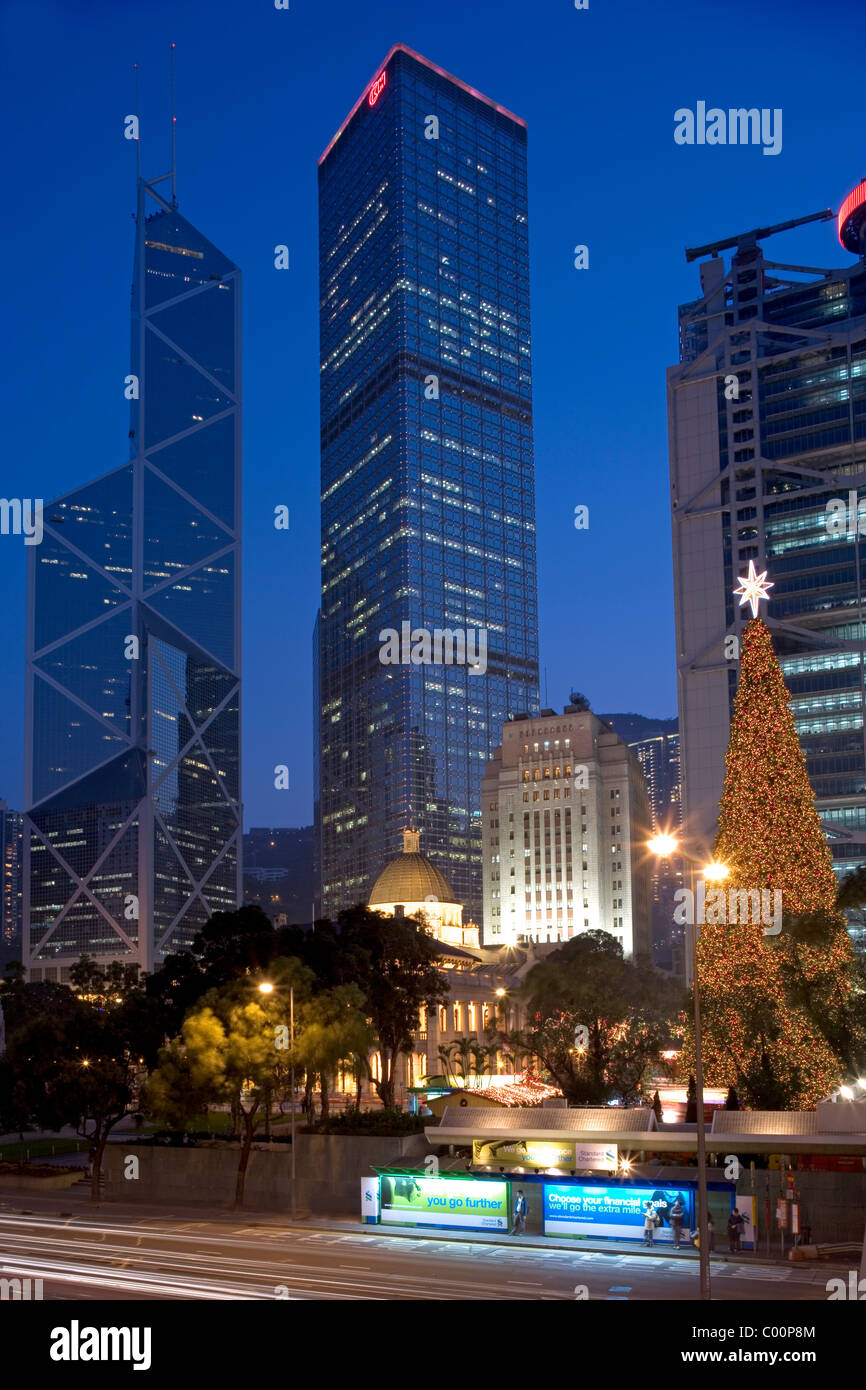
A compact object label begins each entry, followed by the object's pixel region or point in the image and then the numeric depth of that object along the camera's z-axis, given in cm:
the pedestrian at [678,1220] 4453
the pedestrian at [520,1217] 4828
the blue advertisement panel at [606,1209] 4506
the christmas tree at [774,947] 5484
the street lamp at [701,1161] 2998
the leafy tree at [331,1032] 5953
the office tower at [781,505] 17512
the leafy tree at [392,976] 9175
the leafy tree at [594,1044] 7250
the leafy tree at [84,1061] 6606
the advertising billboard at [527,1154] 5156
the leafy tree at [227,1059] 5759
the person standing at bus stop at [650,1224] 4481
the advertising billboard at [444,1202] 4869
